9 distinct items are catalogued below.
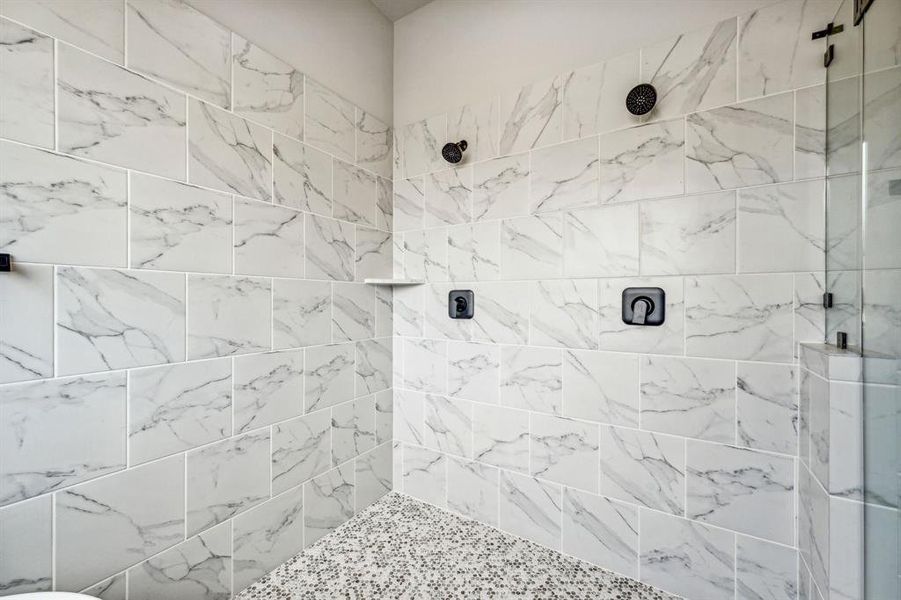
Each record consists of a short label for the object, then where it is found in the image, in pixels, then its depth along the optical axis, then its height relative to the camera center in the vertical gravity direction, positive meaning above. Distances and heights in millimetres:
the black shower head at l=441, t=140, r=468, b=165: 1451 +586
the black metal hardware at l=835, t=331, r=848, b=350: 888 -97
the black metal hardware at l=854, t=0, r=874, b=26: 833 +678
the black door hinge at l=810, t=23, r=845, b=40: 938 +705
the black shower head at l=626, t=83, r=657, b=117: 1107 +613
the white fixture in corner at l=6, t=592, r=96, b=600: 625 -513
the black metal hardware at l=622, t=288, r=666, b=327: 1142 -21
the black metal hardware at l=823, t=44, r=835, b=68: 947 +641
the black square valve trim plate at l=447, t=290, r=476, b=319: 1493 -23
